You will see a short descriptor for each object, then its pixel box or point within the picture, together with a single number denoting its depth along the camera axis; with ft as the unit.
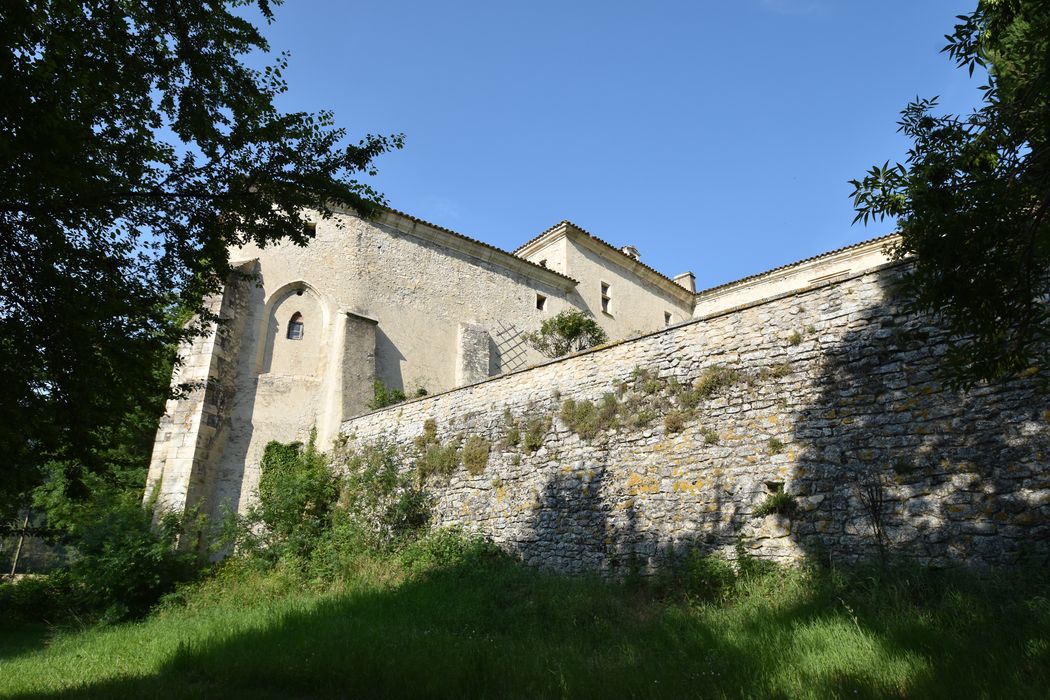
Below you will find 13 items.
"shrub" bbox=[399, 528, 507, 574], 34.73
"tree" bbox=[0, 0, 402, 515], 14.06
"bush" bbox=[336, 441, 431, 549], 40.52
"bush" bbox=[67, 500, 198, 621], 38.65
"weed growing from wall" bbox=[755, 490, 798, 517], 25.12
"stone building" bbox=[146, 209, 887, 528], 48.91
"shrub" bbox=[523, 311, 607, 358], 68.59
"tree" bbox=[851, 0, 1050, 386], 15.10
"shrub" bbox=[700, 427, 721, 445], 28.73
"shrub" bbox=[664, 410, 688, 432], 30.30
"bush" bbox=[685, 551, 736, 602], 24.50
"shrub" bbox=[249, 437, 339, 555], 43.09
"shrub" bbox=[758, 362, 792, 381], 27.69
